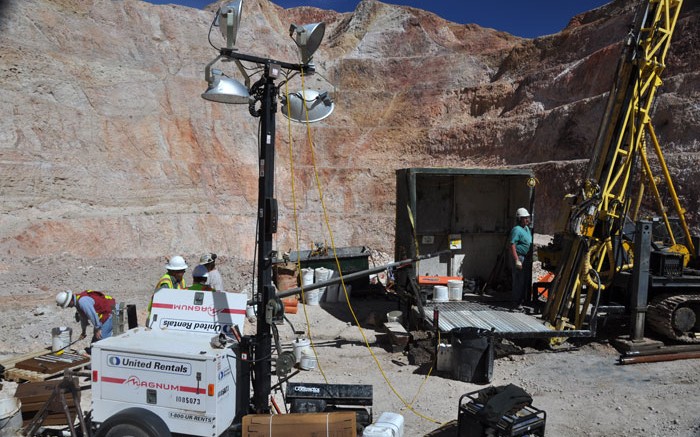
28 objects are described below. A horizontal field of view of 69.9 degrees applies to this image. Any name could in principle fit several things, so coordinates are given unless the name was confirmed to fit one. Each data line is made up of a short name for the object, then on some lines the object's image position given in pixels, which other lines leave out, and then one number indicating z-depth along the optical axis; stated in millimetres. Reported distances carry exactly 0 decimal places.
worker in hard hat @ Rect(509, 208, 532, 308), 9727
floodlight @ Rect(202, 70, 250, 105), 4742
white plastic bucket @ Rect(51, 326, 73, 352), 7340
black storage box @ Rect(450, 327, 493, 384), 7172
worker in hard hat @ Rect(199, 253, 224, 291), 7398
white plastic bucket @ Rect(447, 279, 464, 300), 10305
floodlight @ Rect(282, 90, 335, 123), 5395
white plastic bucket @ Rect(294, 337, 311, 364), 7480
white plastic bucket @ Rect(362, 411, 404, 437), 4711
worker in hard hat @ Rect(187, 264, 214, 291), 6375
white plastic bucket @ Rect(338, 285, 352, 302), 12562
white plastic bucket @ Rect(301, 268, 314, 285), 12359
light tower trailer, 4152
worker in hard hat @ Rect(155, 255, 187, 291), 6229
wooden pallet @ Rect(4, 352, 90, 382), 6297
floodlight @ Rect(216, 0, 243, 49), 4655
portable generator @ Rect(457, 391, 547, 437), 4492
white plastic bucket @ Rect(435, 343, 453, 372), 7488
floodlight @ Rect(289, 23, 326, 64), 5094
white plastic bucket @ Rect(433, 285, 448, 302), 10172
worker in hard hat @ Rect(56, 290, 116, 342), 6504
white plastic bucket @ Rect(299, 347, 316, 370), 7430
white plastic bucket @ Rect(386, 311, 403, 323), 9766
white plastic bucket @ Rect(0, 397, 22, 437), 4884
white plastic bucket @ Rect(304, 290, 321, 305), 11969
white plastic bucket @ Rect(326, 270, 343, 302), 12449
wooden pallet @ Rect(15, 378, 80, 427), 5082
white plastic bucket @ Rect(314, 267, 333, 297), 12570
